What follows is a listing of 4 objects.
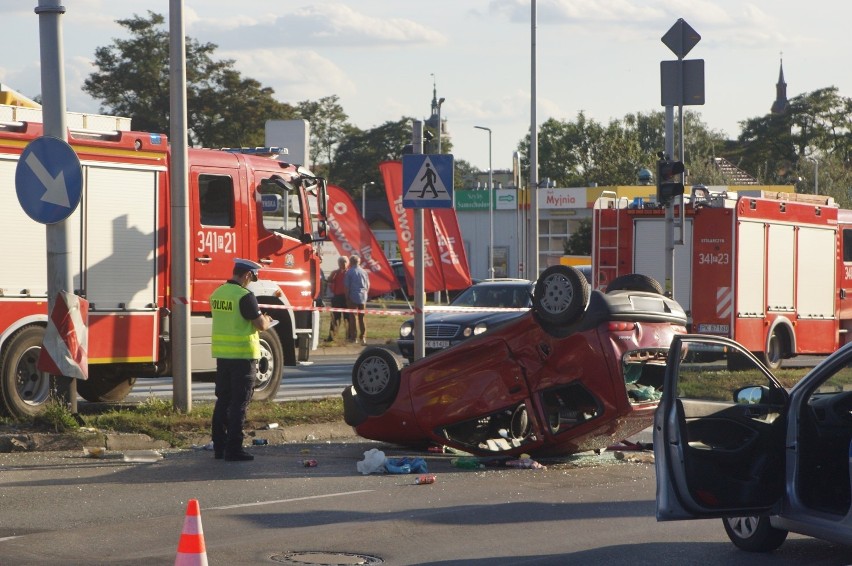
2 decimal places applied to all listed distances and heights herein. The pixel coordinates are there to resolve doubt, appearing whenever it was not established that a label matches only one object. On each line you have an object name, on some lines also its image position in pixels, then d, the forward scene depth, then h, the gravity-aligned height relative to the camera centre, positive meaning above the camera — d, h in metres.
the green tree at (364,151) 103.56 +5.91
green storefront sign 73.38 +1.57
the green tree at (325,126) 100.06 +7.69
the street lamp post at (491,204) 61.53 +1.07
